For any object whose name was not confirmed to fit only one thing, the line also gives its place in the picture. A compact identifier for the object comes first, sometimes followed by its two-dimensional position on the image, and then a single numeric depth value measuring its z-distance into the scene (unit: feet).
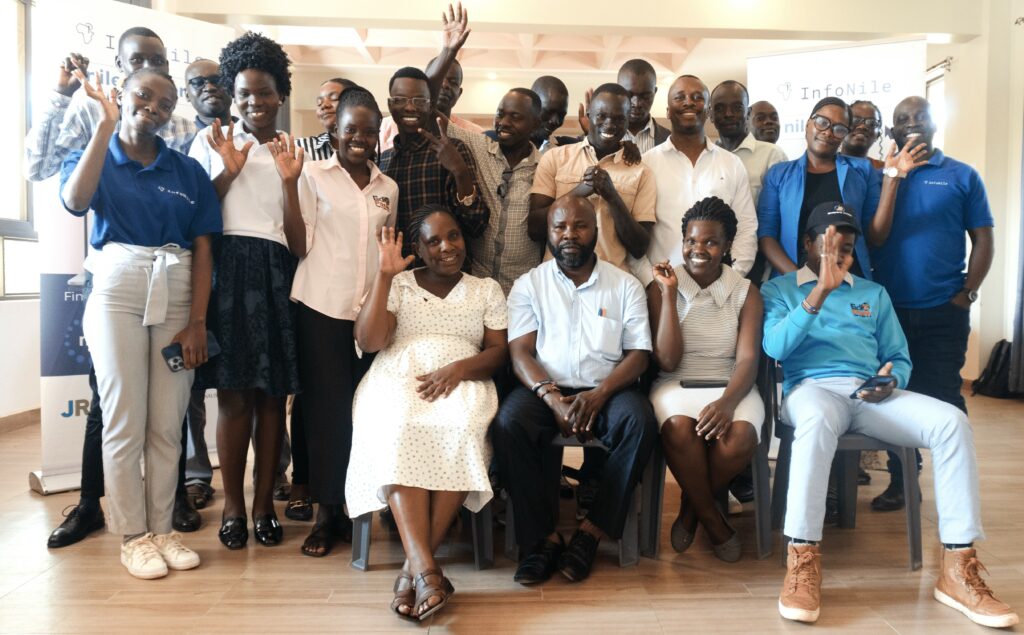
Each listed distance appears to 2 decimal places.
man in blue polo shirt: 10.57
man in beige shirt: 9.93
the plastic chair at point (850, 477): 8.64
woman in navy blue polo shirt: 8.19
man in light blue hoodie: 7.65
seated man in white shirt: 8.42
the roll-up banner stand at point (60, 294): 11.85
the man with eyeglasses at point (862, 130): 11.49
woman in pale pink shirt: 9.08
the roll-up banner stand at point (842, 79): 17.10
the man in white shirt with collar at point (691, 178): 10.39
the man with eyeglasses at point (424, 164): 9.59
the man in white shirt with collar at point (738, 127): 12.07
